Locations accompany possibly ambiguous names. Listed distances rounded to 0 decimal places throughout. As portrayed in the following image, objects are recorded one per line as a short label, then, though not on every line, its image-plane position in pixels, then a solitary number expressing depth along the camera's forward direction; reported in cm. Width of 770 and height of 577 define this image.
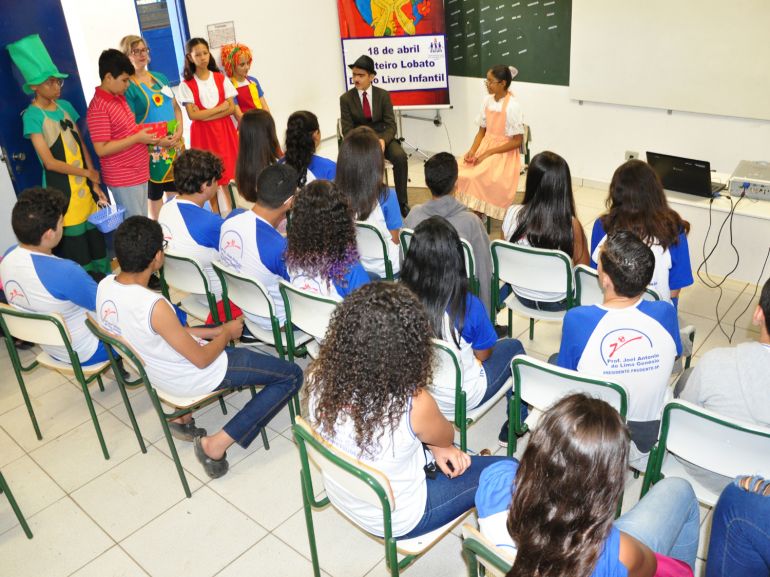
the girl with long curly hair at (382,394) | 188
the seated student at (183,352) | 273
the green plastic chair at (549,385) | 221
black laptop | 426
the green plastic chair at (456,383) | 244
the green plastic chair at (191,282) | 336
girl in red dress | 546
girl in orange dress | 532
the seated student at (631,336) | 236
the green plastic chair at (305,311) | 282
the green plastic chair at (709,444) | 196
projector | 422
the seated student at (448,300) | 258
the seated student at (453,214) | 360
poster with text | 672
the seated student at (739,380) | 207
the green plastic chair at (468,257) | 337
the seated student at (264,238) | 329
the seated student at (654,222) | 321
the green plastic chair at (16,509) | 275
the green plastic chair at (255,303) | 310
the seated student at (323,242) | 300
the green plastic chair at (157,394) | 273
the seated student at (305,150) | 423
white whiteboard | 500
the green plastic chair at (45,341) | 293
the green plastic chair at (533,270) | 316
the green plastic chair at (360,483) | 187
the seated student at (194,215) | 362
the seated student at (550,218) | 344
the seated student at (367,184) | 390
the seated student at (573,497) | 147
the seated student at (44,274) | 311
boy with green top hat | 419
